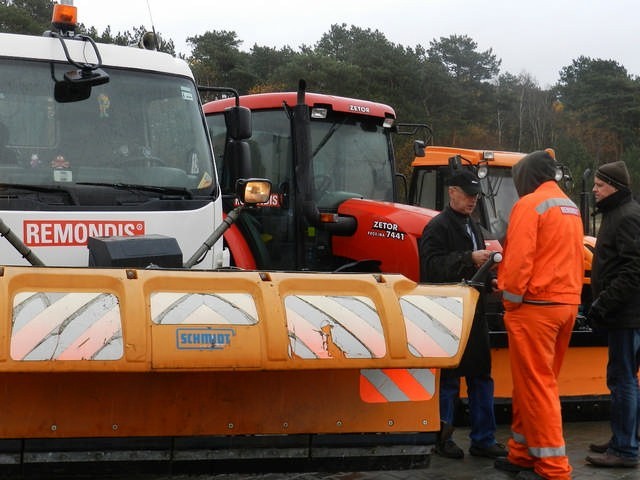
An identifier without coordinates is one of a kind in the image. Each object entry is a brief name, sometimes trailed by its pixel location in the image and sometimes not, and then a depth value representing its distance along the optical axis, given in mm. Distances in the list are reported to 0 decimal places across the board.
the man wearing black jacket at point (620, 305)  5219
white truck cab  4445
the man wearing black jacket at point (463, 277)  5242
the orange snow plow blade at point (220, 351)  3129
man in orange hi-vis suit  4707
